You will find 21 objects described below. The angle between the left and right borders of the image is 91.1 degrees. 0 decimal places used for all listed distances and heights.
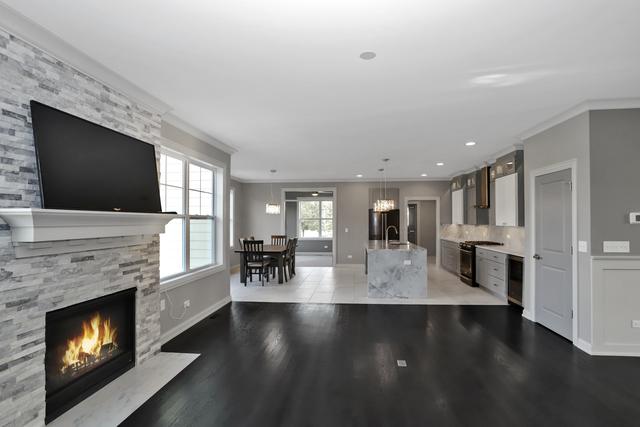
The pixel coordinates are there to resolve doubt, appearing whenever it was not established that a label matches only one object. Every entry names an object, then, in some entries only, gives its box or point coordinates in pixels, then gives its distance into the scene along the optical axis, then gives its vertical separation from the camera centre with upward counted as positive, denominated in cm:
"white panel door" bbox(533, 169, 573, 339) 373 -48
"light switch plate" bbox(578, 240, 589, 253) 343 -35
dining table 673 -95
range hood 648 +58
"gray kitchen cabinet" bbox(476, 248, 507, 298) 543 -104
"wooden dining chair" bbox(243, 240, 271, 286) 663 -92
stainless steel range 659 -99
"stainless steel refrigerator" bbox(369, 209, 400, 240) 929 -23
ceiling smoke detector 234 +121
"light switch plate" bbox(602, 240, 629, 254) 332 -34
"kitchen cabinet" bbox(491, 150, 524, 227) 516 +46
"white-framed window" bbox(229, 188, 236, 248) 894 +5
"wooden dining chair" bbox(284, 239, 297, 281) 736 -97
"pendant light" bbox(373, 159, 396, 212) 680 +20
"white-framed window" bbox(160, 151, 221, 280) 386 +2
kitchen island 566 -105
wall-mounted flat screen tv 208 +39
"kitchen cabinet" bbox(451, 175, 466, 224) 792 +41
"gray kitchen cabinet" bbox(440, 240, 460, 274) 768 -107
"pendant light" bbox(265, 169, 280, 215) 856 +21
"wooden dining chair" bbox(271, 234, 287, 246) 854 -67
